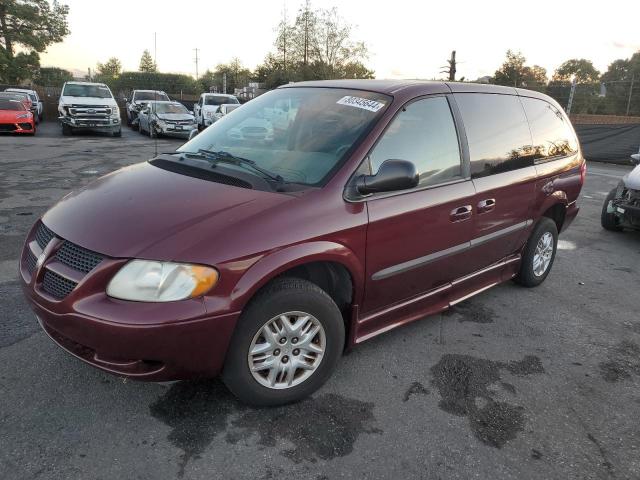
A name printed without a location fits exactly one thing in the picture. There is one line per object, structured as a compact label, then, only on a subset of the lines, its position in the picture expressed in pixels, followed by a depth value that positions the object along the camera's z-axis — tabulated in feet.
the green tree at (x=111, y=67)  335.47
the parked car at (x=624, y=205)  21.42
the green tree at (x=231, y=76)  222.28
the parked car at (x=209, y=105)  69.00
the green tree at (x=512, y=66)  166.63
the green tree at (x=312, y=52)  170.30
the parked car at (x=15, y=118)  53.21
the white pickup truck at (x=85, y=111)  56.80
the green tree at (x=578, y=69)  235.20
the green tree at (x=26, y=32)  126.72
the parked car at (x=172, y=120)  60.28
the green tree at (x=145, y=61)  254.06
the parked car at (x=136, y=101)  72.18
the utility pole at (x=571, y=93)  62.18
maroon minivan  7.53
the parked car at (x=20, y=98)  57.57
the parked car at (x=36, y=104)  73.84
